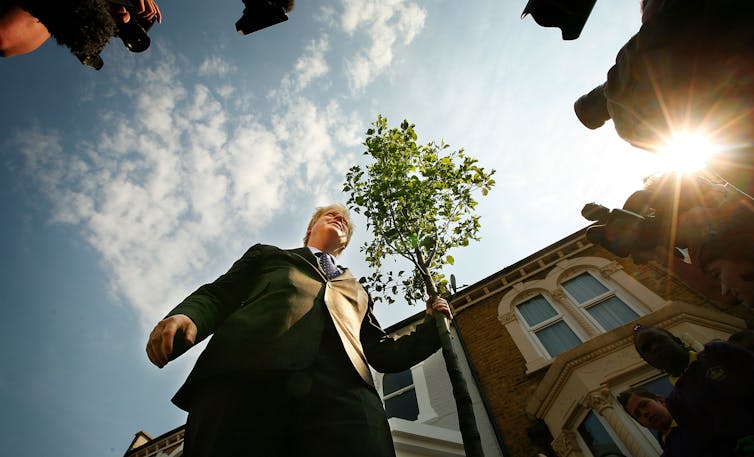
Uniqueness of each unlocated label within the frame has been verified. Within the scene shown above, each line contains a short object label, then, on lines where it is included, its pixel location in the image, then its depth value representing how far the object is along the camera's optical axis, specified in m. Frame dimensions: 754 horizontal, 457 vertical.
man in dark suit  1.50
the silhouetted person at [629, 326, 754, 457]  2.93
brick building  6.27
